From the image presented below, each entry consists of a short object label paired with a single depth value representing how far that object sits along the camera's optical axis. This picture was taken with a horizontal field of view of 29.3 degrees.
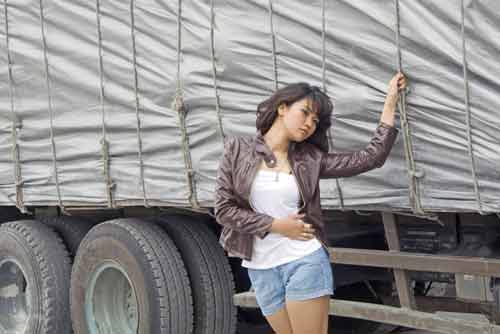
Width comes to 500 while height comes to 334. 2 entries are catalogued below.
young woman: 4.00
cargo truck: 4.14
